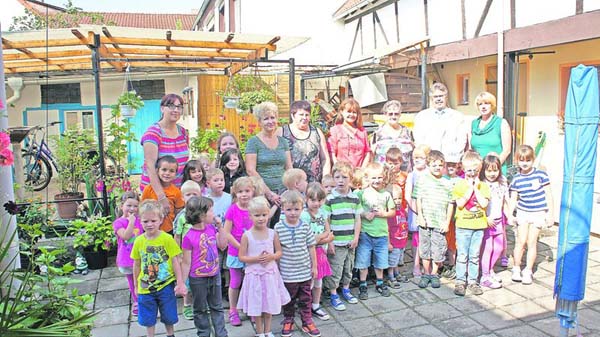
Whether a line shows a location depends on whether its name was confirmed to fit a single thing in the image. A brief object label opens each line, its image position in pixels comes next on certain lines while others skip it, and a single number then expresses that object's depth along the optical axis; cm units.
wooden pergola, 608
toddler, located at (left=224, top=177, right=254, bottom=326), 346
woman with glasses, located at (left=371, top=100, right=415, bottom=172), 466
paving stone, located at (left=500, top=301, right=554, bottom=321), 365
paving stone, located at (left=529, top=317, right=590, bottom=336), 338
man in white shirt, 466
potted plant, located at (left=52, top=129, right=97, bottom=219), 642
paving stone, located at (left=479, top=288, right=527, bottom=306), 394
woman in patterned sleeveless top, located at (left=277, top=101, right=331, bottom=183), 411
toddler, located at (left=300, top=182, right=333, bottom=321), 358
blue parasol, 297
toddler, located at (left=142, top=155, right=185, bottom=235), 357
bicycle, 864
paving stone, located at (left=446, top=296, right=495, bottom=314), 382
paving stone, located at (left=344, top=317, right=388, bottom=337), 346
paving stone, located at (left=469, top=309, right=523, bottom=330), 352
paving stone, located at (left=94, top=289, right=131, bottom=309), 405
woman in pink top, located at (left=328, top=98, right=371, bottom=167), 443
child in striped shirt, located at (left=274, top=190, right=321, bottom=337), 339
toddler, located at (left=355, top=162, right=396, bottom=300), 407
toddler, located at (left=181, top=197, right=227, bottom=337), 313
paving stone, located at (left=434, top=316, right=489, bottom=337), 341
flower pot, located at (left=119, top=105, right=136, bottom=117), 582
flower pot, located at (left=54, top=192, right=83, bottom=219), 639
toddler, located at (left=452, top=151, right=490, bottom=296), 418
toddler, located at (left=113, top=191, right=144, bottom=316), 356
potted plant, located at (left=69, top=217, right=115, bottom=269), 473
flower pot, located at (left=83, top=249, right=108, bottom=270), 482
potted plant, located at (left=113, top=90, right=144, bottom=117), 582
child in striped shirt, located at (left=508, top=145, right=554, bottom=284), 429
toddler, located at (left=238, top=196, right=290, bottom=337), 322
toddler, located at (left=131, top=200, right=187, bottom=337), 304
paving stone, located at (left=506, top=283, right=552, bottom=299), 407
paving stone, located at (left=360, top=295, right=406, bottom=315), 386
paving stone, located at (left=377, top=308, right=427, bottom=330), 358
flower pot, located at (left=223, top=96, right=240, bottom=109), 780
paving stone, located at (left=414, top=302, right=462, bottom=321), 369
